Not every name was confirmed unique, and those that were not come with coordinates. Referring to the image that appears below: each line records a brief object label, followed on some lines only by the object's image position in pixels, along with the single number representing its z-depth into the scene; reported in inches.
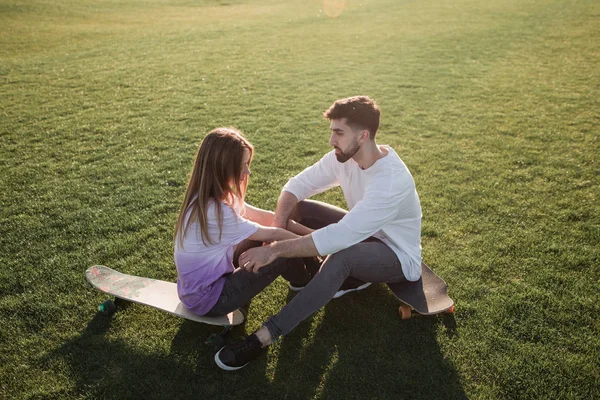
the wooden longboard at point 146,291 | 150.8
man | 142.3
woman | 139.3
